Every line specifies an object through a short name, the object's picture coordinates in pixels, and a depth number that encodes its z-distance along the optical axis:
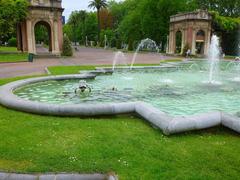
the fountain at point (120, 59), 29.48
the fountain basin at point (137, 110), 5.84
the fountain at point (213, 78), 13.88
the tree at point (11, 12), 29.38
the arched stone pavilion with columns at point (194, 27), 39.62
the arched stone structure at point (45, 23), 31.73
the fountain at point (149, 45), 53.02
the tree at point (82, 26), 86.75
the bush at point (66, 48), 32.78
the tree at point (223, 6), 55.87
